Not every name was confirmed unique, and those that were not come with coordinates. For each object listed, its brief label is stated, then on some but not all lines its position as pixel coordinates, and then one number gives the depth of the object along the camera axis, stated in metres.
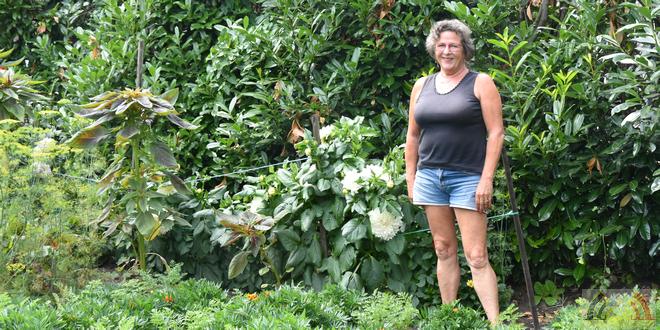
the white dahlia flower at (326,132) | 6.19
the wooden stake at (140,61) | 6.71
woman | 4.92
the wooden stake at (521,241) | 4.97
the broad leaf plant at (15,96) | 6.46
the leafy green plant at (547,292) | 6.12
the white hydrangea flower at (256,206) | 6.28
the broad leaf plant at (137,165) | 5.87
